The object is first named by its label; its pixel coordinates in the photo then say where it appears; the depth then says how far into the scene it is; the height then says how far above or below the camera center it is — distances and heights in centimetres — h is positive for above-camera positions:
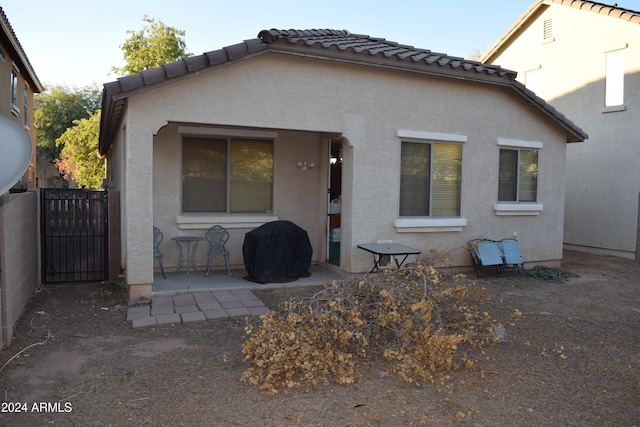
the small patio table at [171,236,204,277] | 833 -119
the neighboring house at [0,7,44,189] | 1215 +309
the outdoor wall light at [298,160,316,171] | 968 +43
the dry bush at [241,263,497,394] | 445 -144
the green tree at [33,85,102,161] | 3419 +492
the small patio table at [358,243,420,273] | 786 -102
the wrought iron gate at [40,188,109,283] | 830 -91
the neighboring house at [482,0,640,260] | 1247 +241
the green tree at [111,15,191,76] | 2241 +636
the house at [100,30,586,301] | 705 +74
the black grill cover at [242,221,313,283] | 815 -113
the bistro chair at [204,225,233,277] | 853 -101
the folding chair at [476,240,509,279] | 948 -132
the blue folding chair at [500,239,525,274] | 982 -128
